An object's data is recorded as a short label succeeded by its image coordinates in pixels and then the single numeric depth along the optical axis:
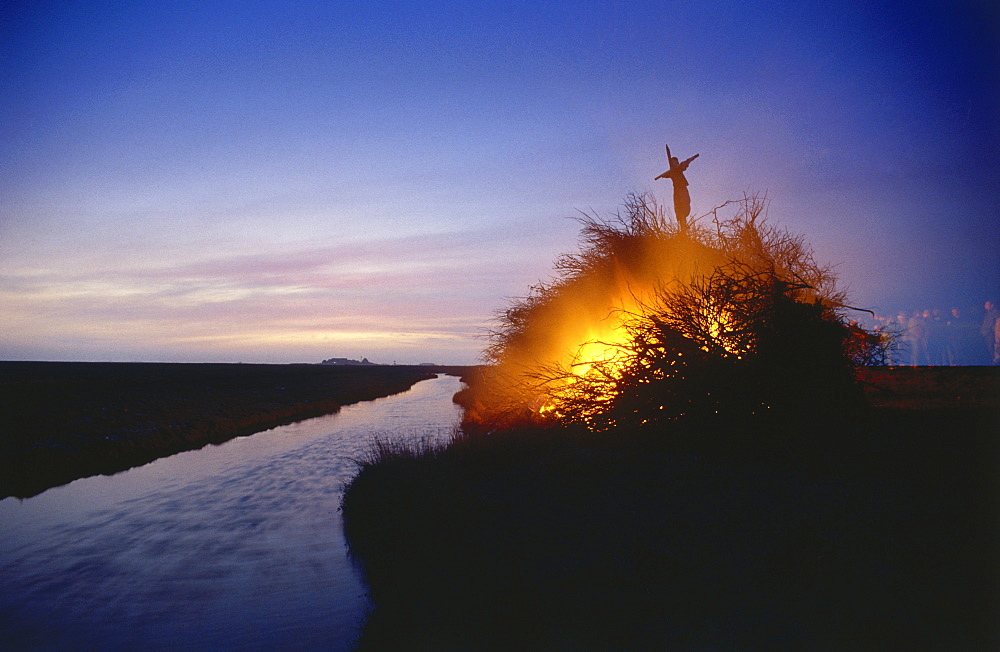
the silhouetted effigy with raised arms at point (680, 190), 14.19
